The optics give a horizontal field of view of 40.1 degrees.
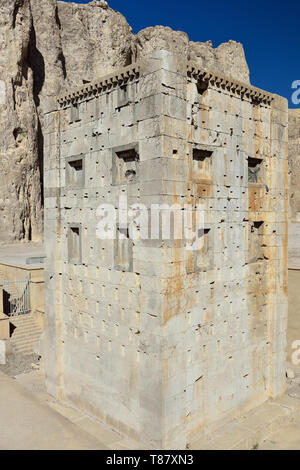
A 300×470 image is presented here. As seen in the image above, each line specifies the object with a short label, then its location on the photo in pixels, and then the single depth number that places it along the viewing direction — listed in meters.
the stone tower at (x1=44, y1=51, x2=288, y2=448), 9.54
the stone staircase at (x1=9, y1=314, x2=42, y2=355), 17.23
